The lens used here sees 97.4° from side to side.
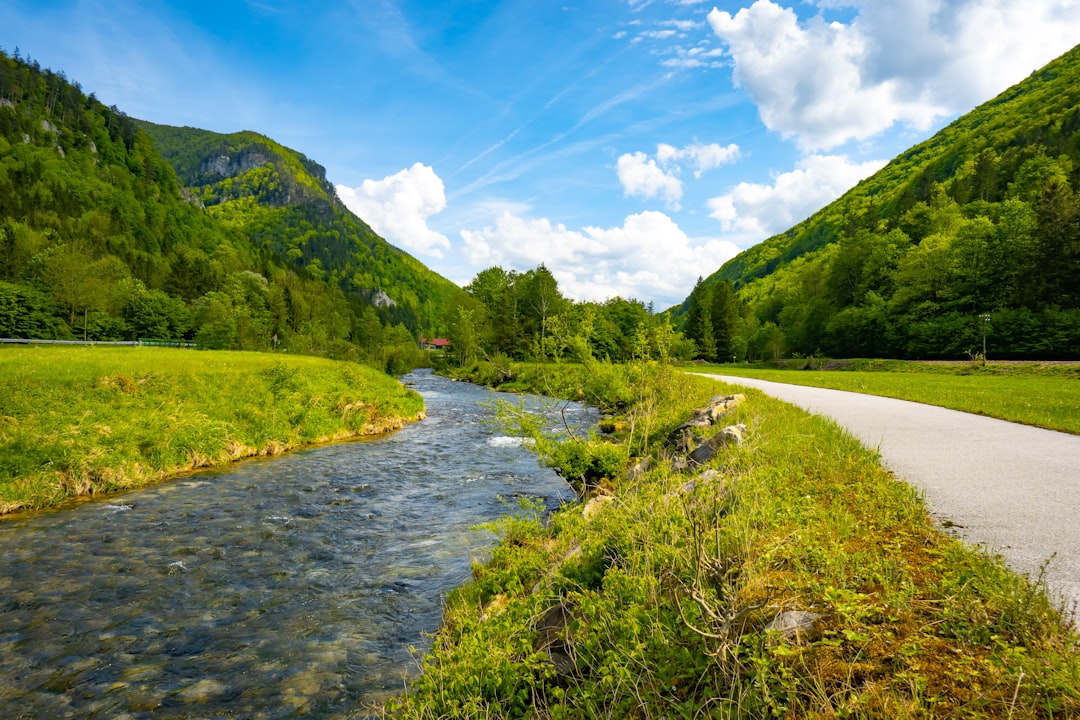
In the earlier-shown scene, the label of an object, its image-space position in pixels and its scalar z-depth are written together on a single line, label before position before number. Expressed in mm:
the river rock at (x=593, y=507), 8665
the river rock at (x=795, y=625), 3527
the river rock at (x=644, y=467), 10630
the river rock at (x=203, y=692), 5633
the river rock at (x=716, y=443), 9625
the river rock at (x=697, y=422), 11781
